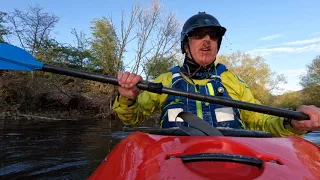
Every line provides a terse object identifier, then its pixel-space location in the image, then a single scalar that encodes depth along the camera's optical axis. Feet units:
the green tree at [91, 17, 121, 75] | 44.56
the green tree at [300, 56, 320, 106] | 74.10
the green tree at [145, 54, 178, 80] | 45.23
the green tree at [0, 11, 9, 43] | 37.11
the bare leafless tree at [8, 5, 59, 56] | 40.36
